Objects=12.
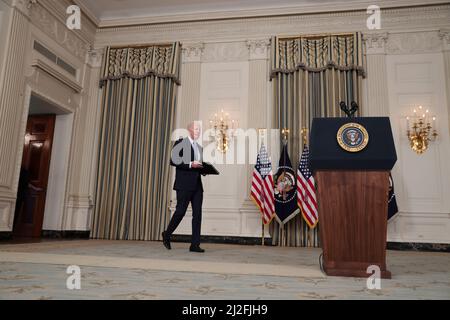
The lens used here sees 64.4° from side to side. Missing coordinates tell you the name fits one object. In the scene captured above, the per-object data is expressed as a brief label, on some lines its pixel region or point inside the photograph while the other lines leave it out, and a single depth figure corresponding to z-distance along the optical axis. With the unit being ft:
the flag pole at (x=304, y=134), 20.66
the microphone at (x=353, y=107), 8.27
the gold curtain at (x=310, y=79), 20.86
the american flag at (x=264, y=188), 19.51
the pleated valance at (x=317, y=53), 21.09
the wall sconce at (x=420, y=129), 19.67
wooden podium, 7.34
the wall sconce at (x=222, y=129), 21.67
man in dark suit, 13.14
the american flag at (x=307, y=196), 19.01
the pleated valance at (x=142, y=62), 23.12
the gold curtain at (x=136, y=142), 21.71
